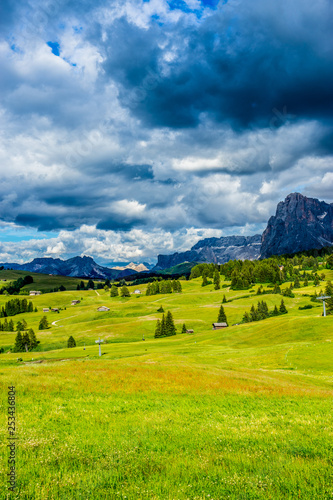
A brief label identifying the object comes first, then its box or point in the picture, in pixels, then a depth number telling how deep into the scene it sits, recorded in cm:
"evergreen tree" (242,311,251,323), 12266
